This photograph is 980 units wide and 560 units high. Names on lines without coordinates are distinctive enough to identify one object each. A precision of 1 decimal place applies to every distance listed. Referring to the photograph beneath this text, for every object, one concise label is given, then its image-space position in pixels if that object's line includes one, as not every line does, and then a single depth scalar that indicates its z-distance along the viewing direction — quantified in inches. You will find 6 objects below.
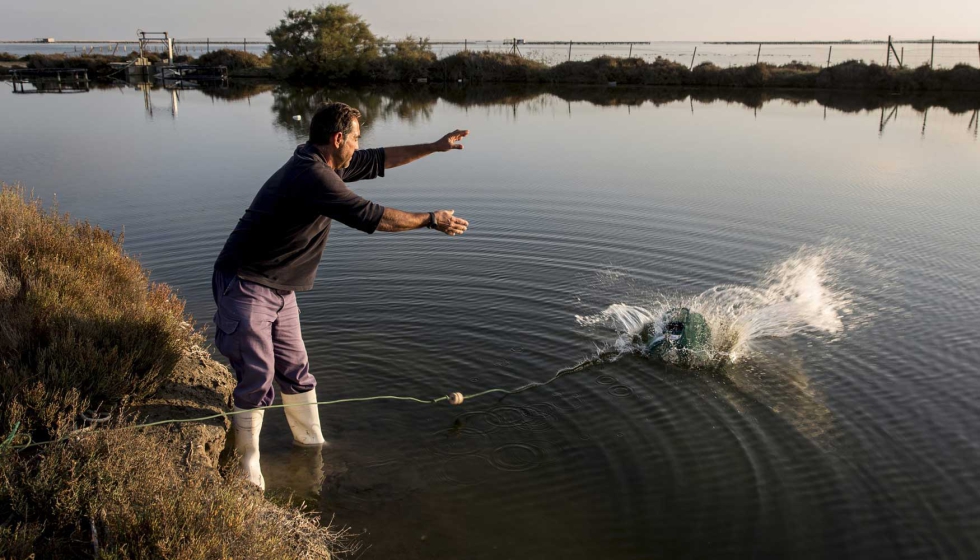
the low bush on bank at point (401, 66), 1966.0
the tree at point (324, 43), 2025.1
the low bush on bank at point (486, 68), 1957.4
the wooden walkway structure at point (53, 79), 1765.5
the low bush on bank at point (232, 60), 2337.6
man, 188.2
